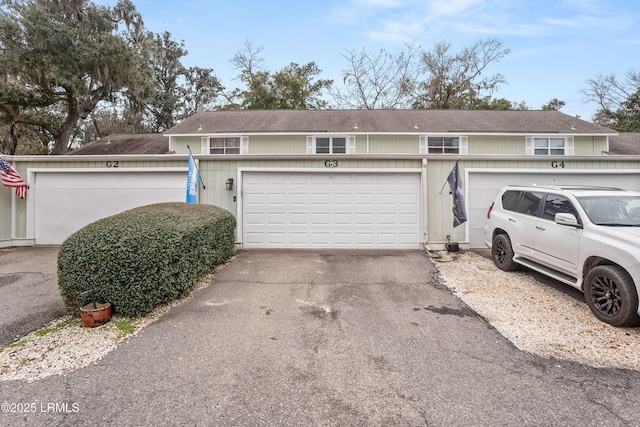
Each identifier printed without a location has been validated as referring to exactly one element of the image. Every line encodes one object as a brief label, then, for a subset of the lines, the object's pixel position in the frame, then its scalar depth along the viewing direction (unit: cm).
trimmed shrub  371
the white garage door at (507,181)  770
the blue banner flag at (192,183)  721
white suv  354
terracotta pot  361
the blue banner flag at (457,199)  672
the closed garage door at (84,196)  833
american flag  784
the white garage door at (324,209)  791
